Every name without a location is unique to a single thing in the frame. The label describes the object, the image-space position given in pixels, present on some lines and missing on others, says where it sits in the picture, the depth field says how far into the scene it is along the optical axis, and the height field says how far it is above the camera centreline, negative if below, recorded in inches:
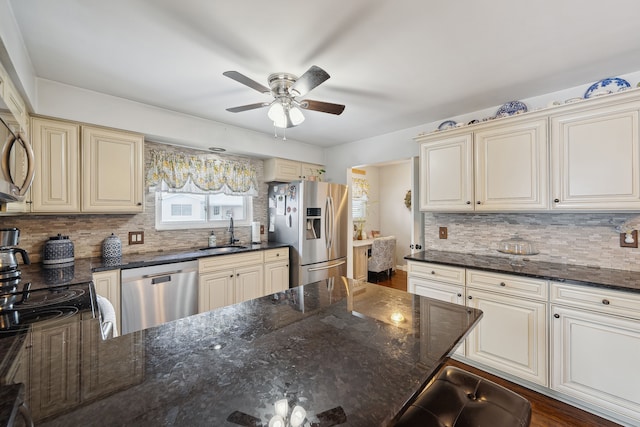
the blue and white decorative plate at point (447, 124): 112.7 +37.6
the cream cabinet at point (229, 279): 107.3 -27.9
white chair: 203.8 -34.4
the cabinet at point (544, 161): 73.4 +16.5
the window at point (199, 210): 121.0 +2.3
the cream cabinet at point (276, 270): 128.0 -27.5
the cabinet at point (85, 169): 83.9 +16.0
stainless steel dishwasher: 89.4 -28.3
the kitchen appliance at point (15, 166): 39.4 +8.3
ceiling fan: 76.0 +31.5
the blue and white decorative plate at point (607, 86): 77.8 +37.4
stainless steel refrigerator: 135.2 -6.2
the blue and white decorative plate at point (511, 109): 94.8 +37.6
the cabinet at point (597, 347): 64.1 -34.5
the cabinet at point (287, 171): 147.0 +24.9
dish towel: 54.0 -20.2
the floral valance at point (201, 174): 116.3 +19.5
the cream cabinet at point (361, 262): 186.1 -35.0
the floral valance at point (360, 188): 230.4 +22.0
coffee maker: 61.5 -9.5
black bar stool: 36.3 -28.2
